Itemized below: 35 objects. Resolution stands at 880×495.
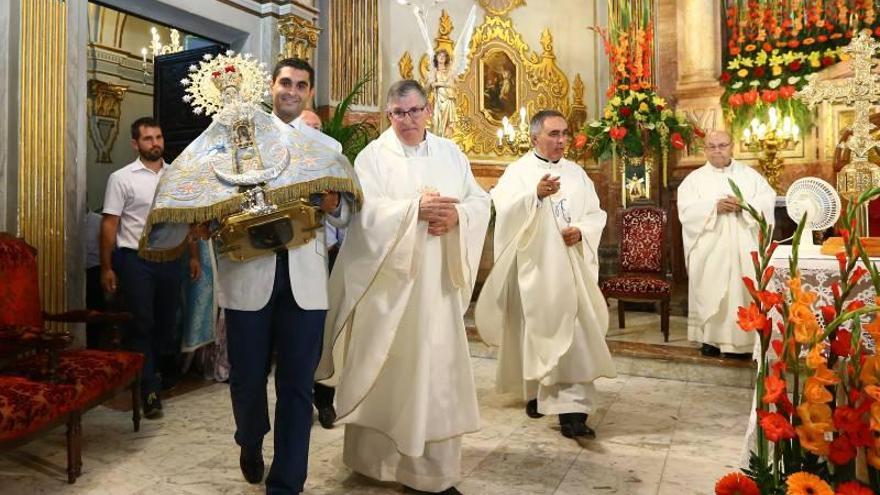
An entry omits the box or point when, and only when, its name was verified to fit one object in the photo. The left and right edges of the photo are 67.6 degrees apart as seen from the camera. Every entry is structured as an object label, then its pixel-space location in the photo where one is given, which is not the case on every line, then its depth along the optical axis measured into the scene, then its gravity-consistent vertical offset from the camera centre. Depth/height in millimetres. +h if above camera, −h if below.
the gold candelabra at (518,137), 7809 +1368
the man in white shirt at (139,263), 4148 -53
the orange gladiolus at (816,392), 1373 -302
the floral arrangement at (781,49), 6777 +2152
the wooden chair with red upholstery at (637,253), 6055 -31
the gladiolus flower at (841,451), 1408 -435
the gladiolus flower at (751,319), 1432 -154
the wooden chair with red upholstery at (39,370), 2744 -554
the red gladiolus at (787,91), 6754 +1624
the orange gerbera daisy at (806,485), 1346 -489
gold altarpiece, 8664 +2264
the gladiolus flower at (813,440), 1418 -416
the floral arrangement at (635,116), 7258 +1493
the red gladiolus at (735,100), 7098 +1619
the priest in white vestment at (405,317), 2717 -278
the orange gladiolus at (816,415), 1404 -364
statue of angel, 6695 +1706
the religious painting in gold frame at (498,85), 8852 +2260
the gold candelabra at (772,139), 6605 +1113
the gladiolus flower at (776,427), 1379 -379
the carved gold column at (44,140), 4184 +749
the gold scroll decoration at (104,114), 8945 +1941
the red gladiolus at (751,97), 6973 +1619
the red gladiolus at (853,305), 1481 -130
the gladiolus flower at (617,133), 7277 +1298
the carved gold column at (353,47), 7262 +2335
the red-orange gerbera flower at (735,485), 1527 -554
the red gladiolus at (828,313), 1457 -144
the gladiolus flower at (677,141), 7168 +1199
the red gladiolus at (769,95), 6816 +1596
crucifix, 3223 +788
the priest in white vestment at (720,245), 5250 +32
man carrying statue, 2396 +104
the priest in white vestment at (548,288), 3744 -222
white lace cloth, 2346 -114
